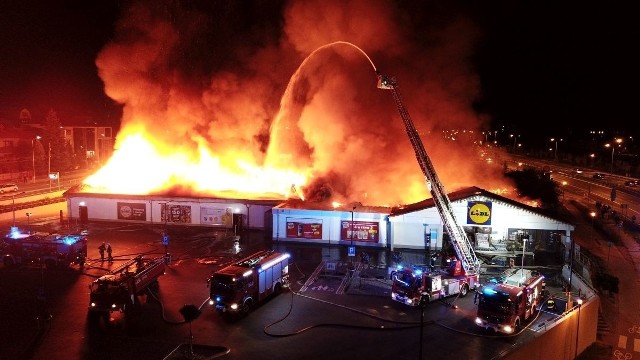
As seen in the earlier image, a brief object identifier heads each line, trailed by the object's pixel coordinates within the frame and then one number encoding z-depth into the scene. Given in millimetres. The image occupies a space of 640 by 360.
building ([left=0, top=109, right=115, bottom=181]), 59812
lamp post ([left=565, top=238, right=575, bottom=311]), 19406
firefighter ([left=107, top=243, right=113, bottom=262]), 26186
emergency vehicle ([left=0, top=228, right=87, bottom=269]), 24750
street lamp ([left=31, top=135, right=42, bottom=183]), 58084
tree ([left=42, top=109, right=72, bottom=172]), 65375
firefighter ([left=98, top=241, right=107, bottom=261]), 26078
